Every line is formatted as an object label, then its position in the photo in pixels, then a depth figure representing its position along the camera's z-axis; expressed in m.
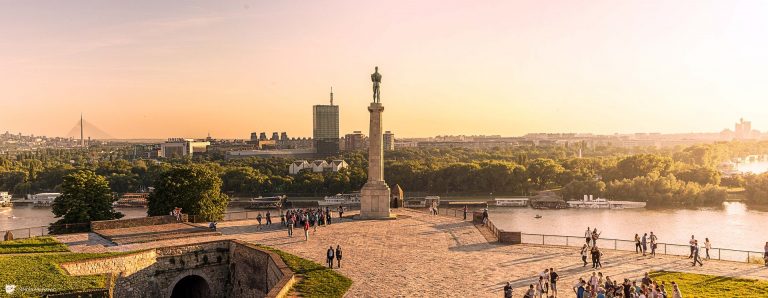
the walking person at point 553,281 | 19.14
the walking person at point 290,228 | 31.31
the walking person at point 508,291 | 17.80
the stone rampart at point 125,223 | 32.72
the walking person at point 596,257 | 22.84
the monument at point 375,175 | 38.06
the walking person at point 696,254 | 23.56
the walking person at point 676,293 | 17.17
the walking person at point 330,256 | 23.33
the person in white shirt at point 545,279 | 19.28
